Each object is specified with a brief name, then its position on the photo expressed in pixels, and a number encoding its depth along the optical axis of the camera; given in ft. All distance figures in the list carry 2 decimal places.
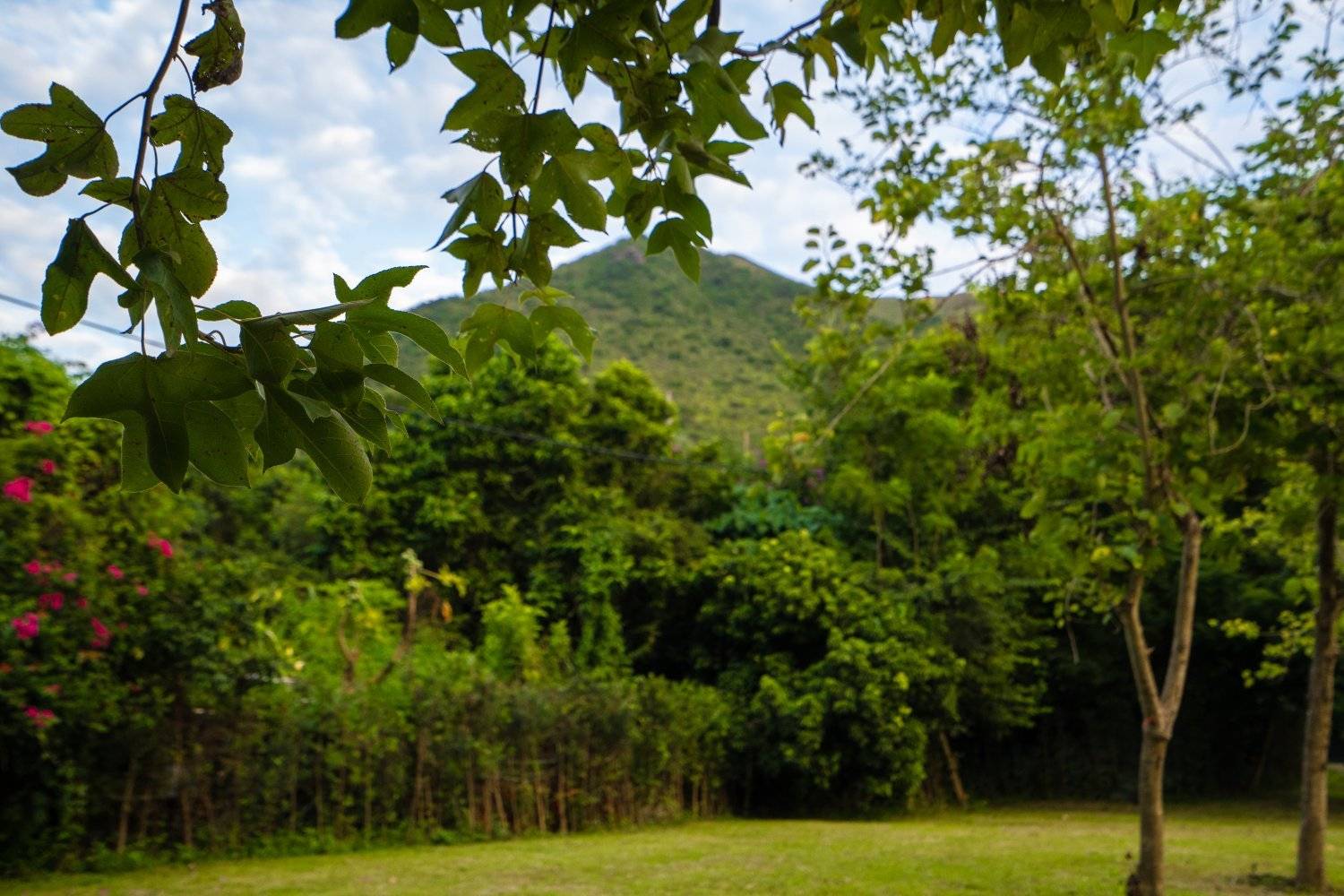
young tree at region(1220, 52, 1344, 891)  14.12
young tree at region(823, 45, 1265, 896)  15.17
